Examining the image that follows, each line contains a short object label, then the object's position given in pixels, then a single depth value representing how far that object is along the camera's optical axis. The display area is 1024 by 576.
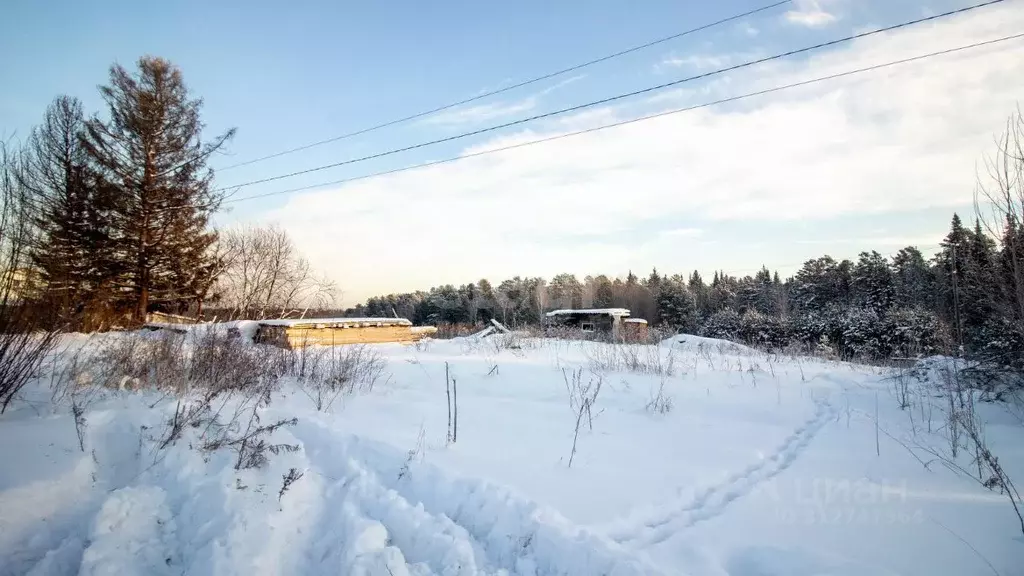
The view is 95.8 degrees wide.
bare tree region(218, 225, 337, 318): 16.59
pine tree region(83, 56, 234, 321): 13.96
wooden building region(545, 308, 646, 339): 25.09
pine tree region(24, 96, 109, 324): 12.29
